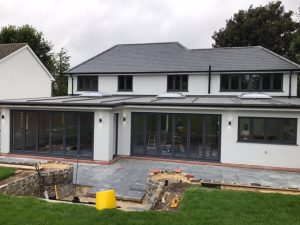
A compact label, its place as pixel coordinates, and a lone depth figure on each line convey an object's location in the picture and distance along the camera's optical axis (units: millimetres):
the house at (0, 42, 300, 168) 14672
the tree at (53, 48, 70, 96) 41297
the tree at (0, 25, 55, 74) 35188
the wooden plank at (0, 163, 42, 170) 11789
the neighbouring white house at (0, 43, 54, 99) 23281
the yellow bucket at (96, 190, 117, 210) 7484
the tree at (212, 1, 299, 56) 34750
